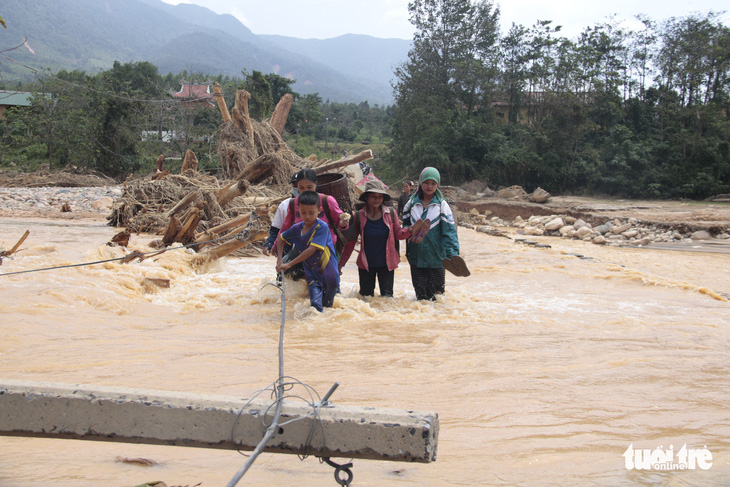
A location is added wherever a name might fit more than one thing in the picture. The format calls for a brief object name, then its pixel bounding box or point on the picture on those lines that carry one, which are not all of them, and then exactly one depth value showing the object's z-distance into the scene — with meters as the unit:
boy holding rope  5.06
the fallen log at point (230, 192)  9.41
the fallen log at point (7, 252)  6.73
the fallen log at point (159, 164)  13.56
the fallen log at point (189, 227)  8.48
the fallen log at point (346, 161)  11.09
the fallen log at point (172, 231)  8.41
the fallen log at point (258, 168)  11.86
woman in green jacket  5.67
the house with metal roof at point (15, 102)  33.27
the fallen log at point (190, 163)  13.35
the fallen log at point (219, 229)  8.52
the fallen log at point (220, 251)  8.05
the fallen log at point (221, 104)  14.38
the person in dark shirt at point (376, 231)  5.75
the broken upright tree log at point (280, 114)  15.55
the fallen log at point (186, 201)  10.46
